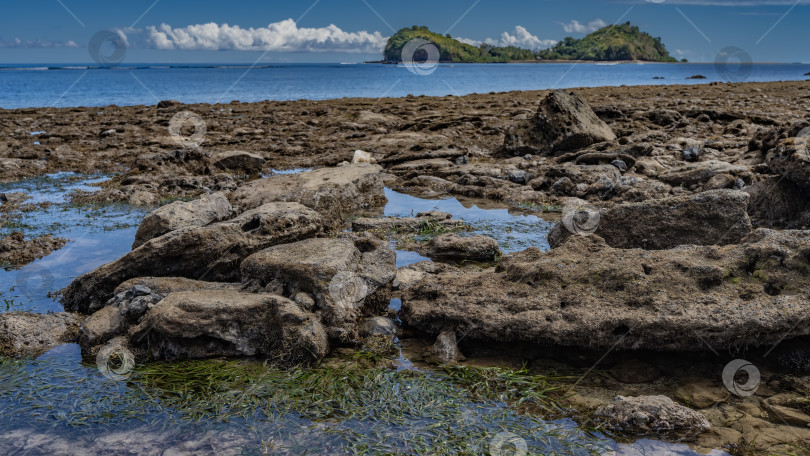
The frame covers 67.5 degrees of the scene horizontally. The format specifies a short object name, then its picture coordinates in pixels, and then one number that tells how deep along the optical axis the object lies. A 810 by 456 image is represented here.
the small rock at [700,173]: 10.61
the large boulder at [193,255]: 6.39
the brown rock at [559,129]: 14.89
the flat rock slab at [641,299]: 4.87
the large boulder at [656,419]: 4.05
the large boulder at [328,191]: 9.40
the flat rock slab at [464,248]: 7.82
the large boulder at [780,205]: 8.40
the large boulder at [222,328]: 5.21
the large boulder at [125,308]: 5.49
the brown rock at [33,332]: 5.45
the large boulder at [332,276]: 5.49
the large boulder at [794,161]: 8.10
